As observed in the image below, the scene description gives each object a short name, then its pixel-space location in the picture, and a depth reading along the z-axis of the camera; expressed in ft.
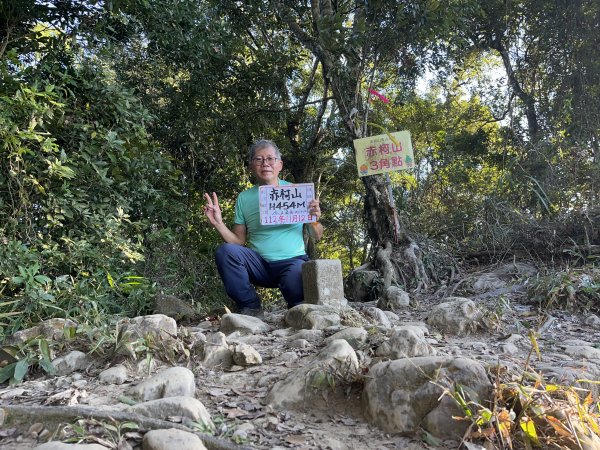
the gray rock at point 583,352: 7.64
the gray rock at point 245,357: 7.34
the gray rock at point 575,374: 6.09
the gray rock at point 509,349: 7.79
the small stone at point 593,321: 10.20
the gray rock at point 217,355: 7.42
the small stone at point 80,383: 6.55
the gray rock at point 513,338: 8.50
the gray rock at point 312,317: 9.11
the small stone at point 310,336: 8.26
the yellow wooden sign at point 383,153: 13.30
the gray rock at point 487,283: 13.46
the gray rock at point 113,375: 6.63
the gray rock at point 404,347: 6.72
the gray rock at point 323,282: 10.69
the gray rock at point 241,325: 9.39
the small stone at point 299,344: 7.95
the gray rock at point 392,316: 10.70
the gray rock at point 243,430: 5.23
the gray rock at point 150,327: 7.66
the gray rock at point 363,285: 14.49
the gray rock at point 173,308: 11.44
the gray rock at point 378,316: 9.52
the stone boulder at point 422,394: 5.38
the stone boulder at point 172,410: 5.36
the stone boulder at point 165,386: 6.01
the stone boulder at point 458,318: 9.17
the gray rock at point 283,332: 9.11
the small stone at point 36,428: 5.17
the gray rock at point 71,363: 7.23
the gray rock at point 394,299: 12.59
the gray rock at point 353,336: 7.43
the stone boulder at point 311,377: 6.15
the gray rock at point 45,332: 8.02
